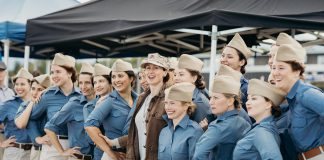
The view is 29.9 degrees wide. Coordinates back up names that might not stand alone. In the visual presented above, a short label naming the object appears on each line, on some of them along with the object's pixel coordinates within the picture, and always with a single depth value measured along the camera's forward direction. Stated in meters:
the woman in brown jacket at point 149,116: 4.55
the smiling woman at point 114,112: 5.10
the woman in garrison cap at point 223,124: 3.97
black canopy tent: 5.87
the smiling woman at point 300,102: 3.66
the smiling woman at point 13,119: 6.92
